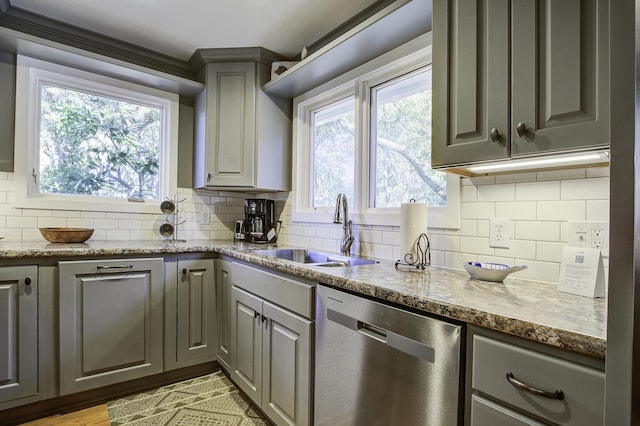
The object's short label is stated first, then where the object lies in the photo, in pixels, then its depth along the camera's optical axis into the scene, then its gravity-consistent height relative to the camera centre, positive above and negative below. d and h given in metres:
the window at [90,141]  2.35 +0.53
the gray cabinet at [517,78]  0.96 +0.44
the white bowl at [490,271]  1.25 -0.22
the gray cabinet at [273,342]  1.52 -0.68
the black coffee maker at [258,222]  2.90 -0.10
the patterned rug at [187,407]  1.89 -1.19
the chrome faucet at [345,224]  2.11 -0.08
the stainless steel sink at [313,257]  1.95 -0.30
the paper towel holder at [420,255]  1.55 -0.20
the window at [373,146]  1.87 +0.44
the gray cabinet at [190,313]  2.29 -0.72
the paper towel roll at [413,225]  1.56 -0.06
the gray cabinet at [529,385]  0.70 -0.39
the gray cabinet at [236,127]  2.71 +0.67
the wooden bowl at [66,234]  2.21 -0.18
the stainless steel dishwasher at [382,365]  0.95 -0.51
